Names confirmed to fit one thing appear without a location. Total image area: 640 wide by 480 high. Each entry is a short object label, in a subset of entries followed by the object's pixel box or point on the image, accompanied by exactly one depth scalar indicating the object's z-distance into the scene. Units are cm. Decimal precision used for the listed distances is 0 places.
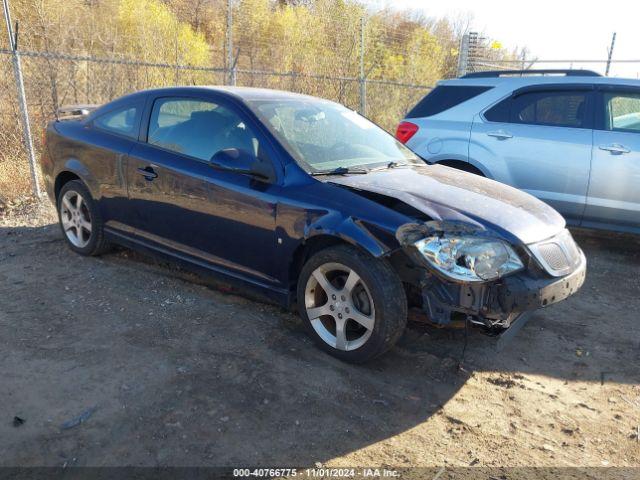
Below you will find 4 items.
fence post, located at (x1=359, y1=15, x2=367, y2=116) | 1053
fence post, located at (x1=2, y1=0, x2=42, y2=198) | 623
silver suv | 549
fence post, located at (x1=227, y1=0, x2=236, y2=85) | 867
